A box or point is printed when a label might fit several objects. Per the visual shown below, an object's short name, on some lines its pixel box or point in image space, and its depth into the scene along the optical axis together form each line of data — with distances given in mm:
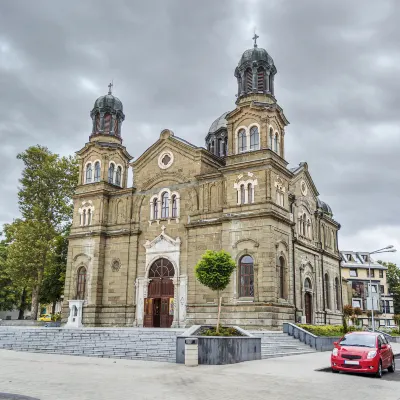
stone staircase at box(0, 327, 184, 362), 20750
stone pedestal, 34750
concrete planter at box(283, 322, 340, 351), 26344
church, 29781
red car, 15773
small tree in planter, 22453
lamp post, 31675
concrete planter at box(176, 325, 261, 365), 18109
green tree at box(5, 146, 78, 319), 40594
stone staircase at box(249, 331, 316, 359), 22734
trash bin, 17547
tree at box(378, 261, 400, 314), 75438
